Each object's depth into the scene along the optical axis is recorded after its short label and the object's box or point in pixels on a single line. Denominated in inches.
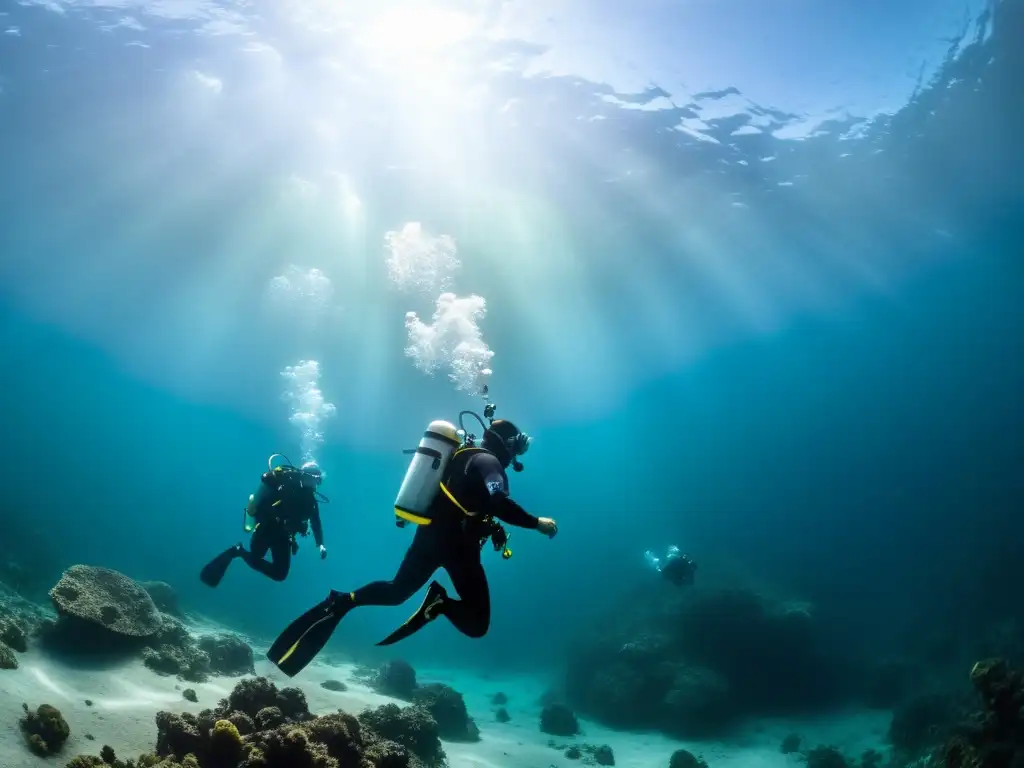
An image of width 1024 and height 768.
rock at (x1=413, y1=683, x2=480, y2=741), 535.8
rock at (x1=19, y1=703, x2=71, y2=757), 225.5
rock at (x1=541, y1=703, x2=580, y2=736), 682.8
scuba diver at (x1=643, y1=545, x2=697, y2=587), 664.4
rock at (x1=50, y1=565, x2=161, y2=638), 352.2
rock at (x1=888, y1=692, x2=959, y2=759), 578.8
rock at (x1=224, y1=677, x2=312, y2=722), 284.4
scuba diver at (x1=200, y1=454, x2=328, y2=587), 387.9
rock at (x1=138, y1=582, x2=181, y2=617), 698.8
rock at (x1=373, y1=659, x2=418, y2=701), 685.9
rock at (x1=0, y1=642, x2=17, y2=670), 279.0
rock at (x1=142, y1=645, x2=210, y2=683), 370.6
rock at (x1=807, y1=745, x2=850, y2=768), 545.0
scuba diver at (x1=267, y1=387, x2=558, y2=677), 207.3
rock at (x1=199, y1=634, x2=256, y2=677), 470.9
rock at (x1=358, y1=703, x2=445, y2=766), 373.7
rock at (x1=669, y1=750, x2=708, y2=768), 526.0
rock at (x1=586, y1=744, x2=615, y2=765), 549.6
